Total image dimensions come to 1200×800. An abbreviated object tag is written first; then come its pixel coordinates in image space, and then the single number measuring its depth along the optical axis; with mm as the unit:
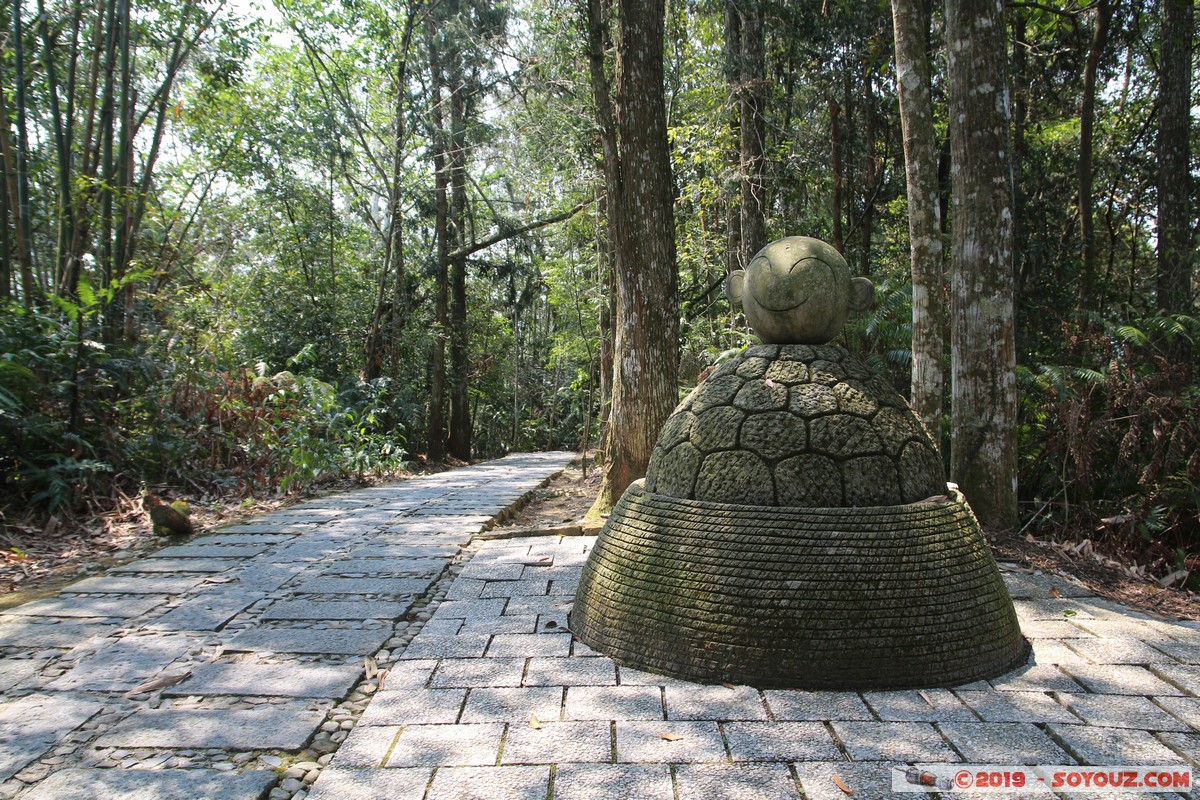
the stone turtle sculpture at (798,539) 2852
